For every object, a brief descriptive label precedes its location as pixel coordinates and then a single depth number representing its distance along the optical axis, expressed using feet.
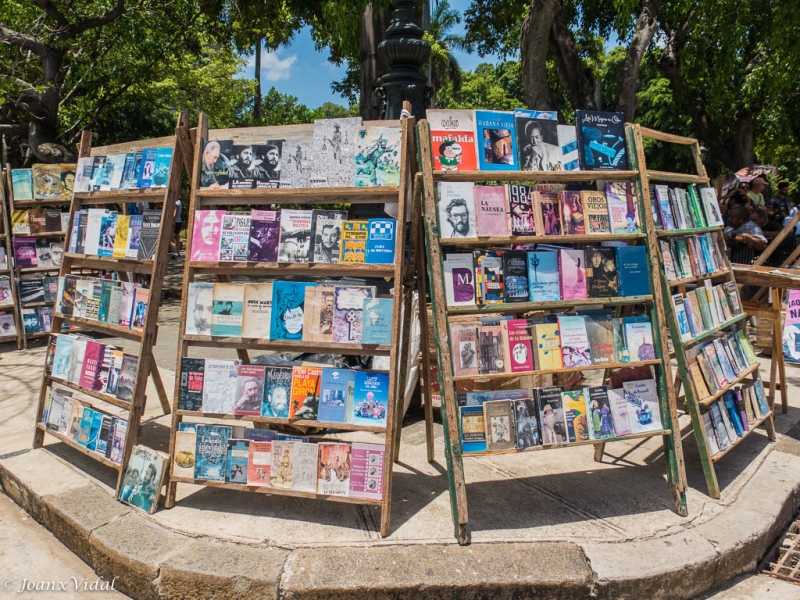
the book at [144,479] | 10.42
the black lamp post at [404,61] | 14.69
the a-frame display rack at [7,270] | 23.26
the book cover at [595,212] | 10.48
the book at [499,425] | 9.86
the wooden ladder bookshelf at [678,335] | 10.73
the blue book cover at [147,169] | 11.57
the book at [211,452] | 10.35
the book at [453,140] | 9.92
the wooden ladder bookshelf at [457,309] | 9.66
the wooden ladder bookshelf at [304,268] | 9.79
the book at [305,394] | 10.14
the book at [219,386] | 10.44
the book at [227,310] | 10.50
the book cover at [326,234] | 10.12
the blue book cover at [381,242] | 9.97
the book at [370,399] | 9.89
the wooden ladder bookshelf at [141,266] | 11.02
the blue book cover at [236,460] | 10.27
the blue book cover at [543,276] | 10.16
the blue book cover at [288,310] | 10.27
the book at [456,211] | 9.81
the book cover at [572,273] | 10.34
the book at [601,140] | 10.55
